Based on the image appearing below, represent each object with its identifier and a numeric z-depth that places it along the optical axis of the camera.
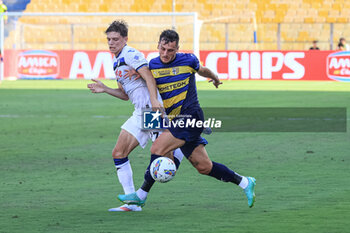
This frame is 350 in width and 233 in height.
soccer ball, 14.49
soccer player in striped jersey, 14.83
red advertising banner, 67.19
